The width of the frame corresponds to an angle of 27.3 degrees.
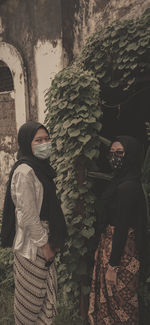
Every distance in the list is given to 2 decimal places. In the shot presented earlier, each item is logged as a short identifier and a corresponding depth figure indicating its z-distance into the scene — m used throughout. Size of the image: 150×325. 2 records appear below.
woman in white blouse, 2.29
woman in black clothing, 2.37
